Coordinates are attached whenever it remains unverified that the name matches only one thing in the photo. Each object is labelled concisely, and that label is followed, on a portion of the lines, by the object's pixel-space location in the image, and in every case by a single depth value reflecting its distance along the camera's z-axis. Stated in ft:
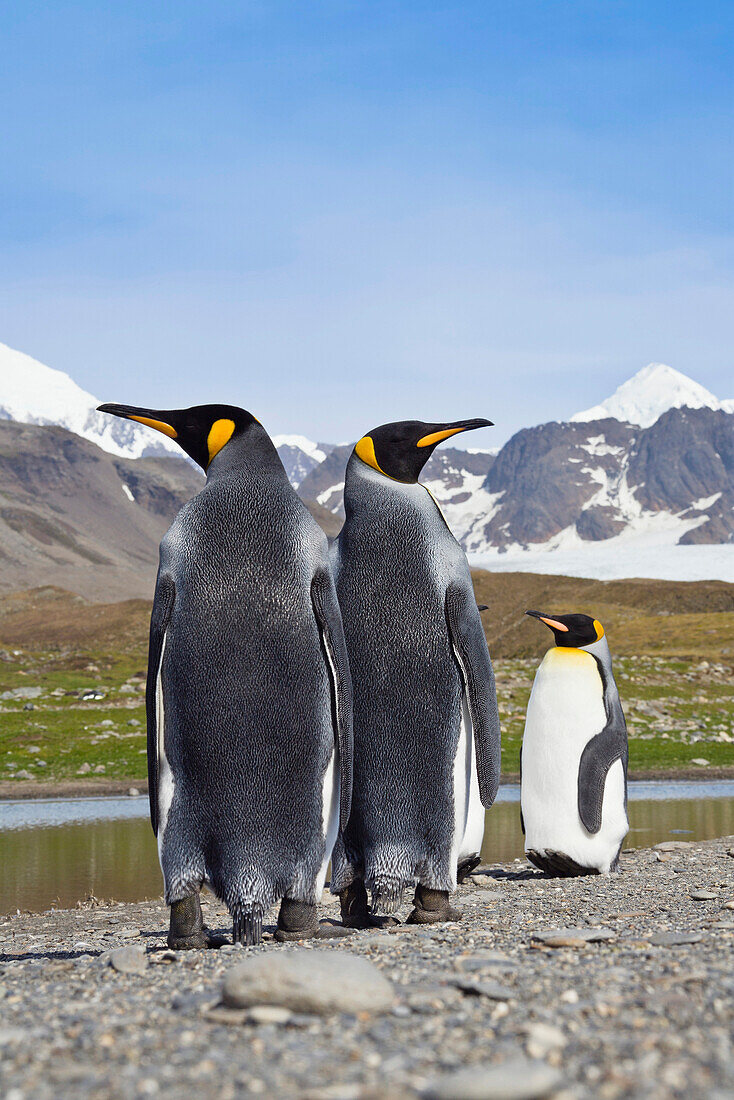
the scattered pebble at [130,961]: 14.43
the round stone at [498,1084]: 7.91
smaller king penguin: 29.81
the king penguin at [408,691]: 19.86
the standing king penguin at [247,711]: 17.30
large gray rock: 10.55
